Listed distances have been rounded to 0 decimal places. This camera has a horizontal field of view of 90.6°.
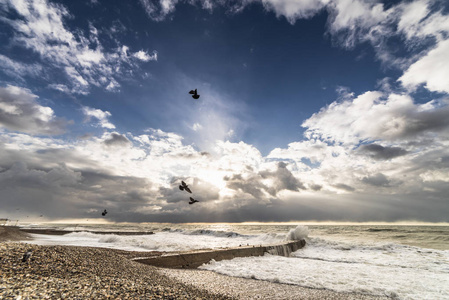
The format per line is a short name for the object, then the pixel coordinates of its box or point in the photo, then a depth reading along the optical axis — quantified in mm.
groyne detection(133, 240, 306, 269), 8898
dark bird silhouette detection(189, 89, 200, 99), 9470
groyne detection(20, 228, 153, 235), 31281
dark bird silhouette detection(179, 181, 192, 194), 11456
